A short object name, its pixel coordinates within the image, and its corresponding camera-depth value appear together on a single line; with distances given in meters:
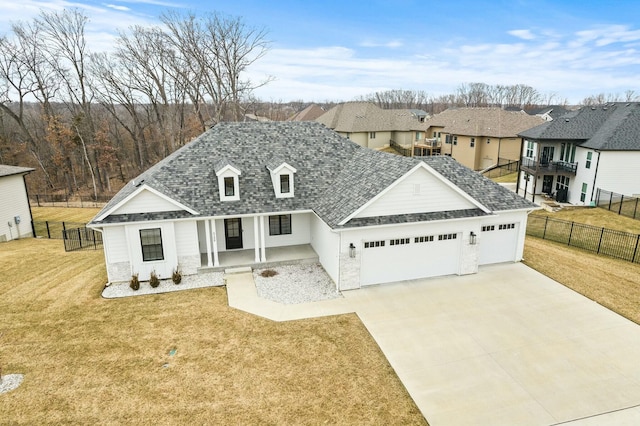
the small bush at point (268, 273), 16.91
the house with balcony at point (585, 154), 27.14
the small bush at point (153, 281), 15.68
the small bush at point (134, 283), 15.48
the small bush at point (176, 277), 16.00
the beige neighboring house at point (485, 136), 43.94
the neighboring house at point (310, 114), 68.29
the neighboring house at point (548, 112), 72.39
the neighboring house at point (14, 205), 23.84
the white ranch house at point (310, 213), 15.32
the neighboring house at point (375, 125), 50.41
